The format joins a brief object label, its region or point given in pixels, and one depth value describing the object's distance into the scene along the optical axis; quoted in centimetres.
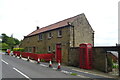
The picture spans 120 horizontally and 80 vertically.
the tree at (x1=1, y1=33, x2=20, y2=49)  4939
